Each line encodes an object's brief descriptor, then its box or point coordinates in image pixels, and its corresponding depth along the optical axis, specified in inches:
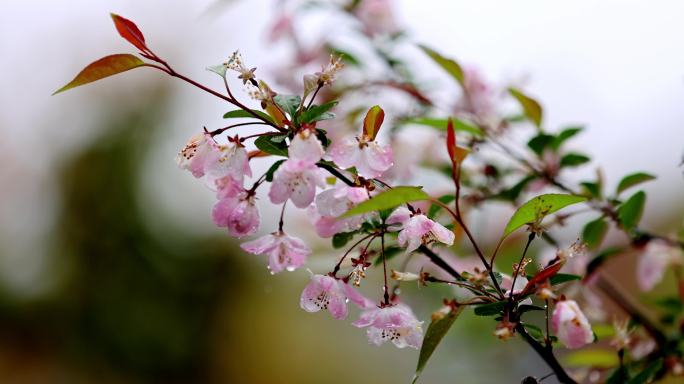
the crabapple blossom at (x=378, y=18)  81.2
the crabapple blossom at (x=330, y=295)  63.9
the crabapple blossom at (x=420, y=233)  63.2
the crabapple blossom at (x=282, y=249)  64.1
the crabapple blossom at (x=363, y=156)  63.3
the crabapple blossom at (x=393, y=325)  63.9
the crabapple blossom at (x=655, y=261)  72.5
